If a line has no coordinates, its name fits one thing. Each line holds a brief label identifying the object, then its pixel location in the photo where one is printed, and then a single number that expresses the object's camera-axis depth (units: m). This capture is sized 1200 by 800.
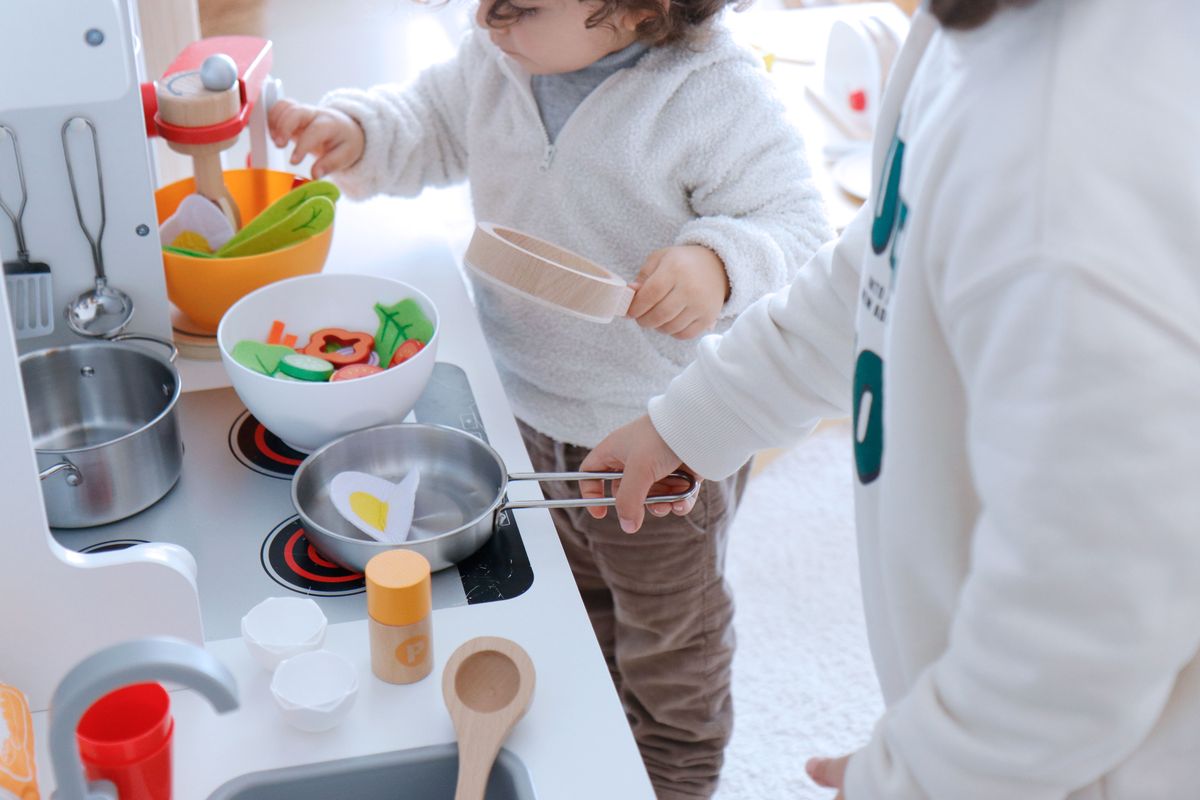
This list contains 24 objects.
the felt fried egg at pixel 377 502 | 0.82
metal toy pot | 0.80
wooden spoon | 0.66
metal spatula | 0.90
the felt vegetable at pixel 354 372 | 0.93
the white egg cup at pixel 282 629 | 0.72
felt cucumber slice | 0.92
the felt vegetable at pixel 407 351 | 0.96
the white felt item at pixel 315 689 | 0.68
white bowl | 0.88
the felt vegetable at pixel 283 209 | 1.06
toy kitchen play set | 0.63
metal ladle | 0.94
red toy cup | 0.60
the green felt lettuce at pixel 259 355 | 0.94
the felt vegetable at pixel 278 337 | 1.00
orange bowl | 1.01
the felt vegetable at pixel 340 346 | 0.97
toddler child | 1.00
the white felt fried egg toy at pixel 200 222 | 1.07
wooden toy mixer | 1.03
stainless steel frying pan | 0.79
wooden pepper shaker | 0.69
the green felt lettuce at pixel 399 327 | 0.98
